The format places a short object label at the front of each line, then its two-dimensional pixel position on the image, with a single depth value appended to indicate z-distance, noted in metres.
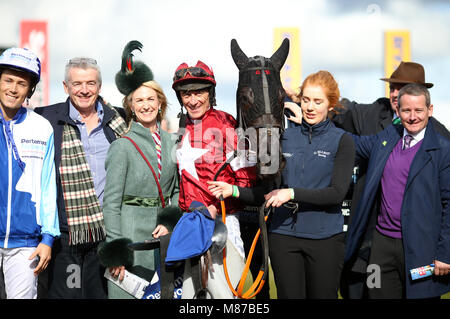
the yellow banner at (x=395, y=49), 13.78
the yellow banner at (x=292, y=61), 13.74
